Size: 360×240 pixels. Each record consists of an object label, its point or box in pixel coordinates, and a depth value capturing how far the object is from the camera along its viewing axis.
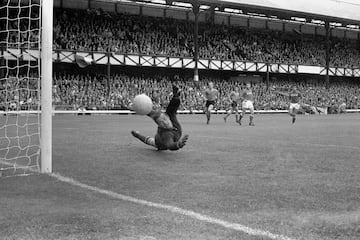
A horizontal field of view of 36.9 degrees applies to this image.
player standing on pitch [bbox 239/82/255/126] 26.03
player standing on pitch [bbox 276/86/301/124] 27.24
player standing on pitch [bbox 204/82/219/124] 26.80
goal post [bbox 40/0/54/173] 8.19
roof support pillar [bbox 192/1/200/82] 46.06
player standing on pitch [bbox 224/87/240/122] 28.12
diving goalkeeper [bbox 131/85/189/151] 10.61
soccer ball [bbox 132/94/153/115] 9.76
